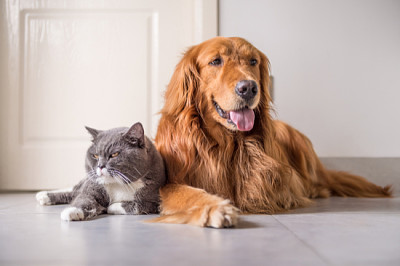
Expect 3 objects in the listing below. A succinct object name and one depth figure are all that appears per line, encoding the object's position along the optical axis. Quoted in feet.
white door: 8.58
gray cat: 4.97
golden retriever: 5.32
